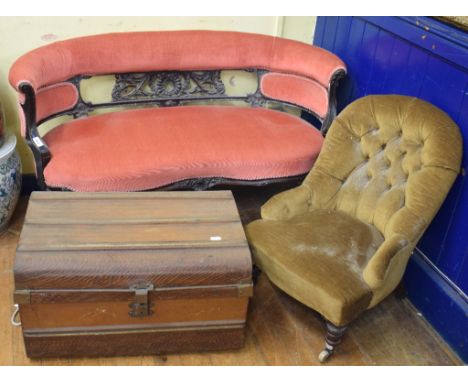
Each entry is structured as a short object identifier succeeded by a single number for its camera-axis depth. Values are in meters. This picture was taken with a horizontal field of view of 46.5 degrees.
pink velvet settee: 2.45
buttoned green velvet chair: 2.06
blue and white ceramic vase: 2.64
